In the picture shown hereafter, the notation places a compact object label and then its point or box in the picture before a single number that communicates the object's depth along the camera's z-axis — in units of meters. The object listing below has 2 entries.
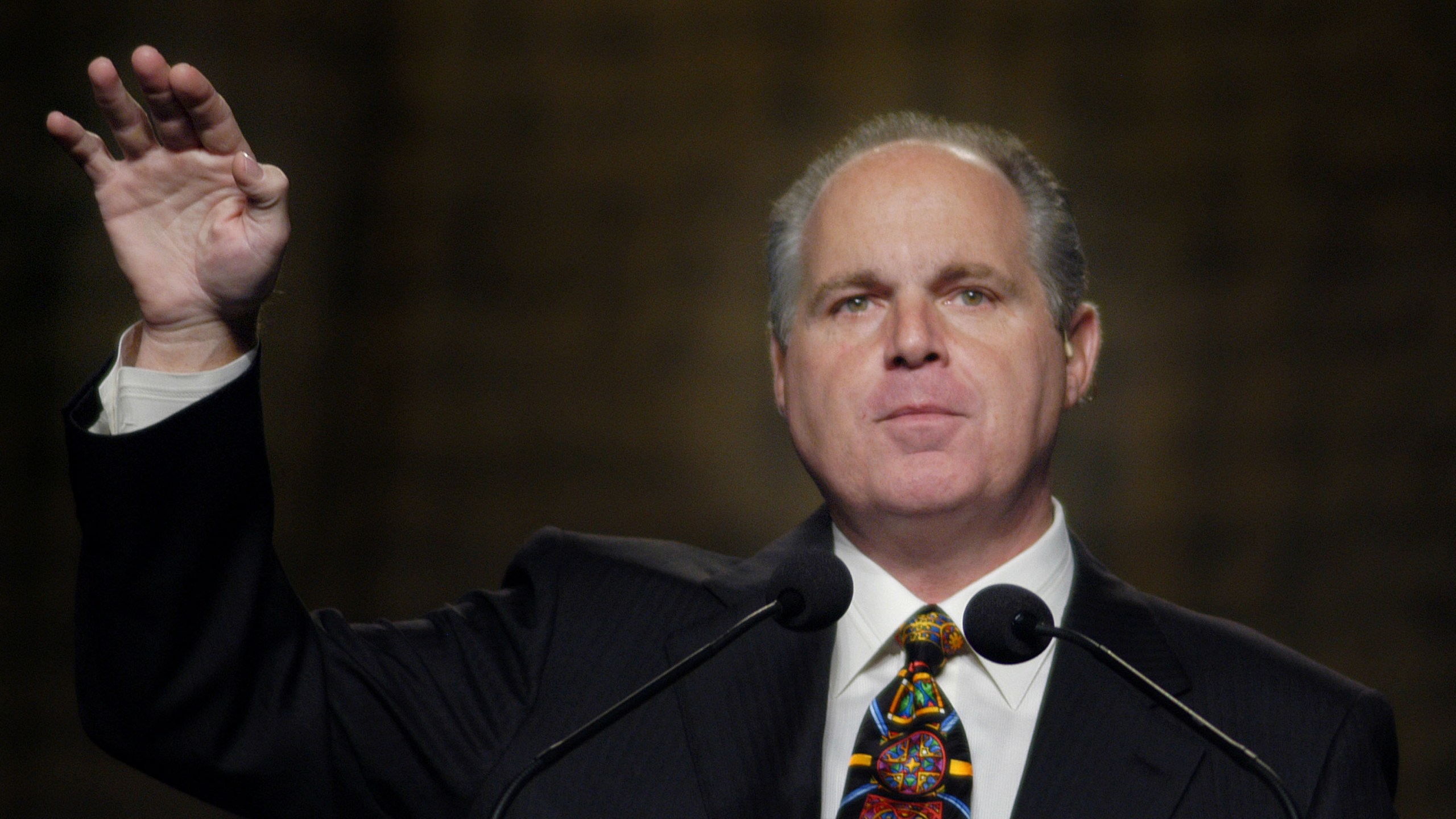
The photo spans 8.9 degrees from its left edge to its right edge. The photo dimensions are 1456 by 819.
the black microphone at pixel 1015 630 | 4.99
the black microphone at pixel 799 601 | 4.99
